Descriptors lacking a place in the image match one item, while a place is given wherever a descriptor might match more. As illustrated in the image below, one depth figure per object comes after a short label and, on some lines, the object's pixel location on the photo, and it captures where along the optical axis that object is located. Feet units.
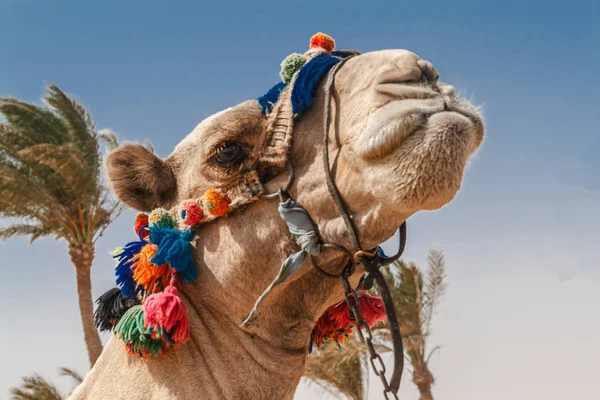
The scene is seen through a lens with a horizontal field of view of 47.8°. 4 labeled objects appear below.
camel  8.29
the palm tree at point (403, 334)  52.44
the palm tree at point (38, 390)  50.01
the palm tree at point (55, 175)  46.16
